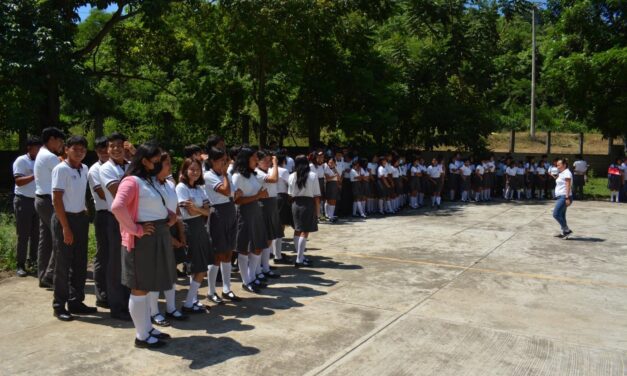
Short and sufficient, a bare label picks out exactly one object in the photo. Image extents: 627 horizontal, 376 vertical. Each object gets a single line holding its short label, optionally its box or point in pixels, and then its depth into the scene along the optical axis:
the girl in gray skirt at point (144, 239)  4.81
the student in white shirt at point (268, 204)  7.47
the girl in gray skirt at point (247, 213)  6.75
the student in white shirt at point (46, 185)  6.46
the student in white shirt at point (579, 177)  19.09
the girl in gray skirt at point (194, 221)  5.89
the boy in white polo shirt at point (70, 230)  5.69
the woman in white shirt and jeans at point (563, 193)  11.23
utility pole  26.84
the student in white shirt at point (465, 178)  18.41
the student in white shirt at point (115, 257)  5.79
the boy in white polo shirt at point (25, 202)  7.30
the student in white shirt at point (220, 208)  6.30
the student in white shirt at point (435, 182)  17.12
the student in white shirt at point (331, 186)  13.09
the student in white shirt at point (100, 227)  5.94
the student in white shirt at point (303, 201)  8.23
